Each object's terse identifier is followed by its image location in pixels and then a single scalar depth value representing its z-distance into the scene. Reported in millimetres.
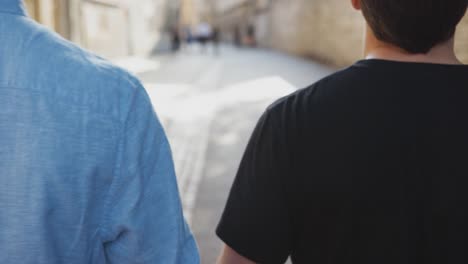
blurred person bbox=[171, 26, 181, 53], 26333
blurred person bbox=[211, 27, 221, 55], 28222
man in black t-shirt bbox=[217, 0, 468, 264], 1174
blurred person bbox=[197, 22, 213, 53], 26859
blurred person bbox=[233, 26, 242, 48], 44312
